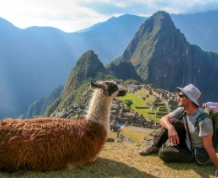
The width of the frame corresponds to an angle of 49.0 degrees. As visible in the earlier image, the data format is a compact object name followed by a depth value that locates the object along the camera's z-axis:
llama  3.57
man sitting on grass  3.63
